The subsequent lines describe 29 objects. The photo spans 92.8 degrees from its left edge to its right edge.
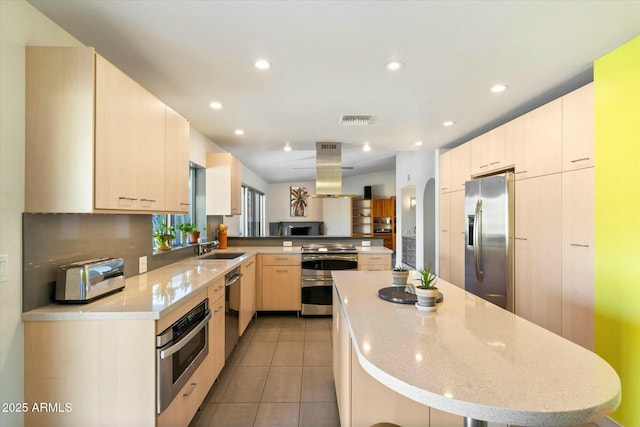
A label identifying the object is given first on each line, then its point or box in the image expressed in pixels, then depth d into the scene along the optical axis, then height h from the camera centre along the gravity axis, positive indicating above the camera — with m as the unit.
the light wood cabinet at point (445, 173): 4.25 +0.63
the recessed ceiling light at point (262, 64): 2.10 +1.07
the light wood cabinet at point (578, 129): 2.10 +0.63
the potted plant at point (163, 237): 2.83 -0.19
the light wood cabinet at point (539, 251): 2.39 -0.30
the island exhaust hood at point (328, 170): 4.46 +0.70
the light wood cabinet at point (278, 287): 4.20 -0.97
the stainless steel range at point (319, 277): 4.18 -0.83
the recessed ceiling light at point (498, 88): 2.50 +1.07
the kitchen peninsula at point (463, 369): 0.77 -0.47
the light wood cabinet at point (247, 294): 3.28 -0.91
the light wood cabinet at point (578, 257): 2.10 -0.30
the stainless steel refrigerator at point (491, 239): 2.91 -0.23
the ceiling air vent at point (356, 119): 3.22 +1.06
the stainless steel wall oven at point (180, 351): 1.51 -0.77
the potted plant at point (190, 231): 3.31 -0.17
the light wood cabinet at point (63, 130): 1.48 +0.43
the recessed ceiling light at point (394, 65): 2.12 +1.07
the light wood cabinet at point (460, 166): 3.75 +0.64
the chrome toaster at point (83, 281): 1.59 -0.34
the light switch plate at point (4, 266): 1.37 -0.22
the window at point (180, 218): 2.98 -0.01
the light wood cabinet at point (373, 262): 4.22 -0.63
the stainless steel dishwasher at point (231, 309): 2.66 -0.86
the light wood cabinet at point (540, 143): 2.39 +0.62
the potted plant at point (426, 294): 1.47 -0.38
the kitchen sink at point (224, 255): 3.79 -0.48
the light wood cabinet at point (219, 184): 3.92 +0.43
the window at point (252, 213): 7.42 +0.10
